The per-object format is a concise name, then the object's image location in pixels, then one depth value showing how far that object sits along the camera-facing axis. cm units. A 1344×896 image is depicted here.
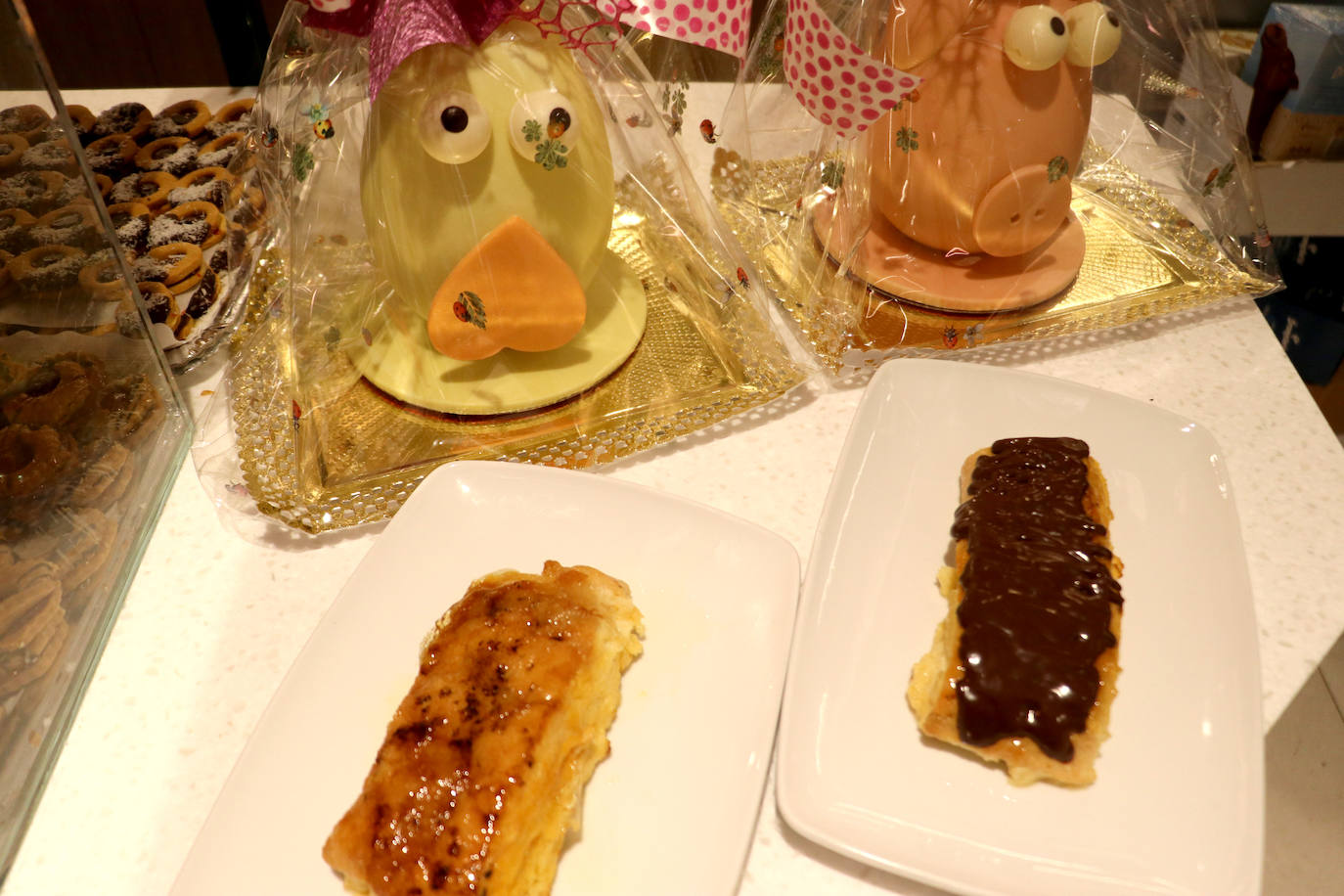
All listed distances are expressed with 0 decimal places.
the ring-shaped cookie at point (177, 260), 96
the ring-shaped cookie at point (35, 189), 67
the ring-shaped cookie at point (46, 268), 68
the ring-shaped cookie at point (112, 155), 113
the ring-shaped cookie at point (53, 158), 68
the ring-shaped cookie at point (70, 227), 70
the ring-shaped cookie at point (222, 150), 112
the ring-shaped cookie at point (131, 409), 79
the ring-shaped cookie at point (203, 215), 103
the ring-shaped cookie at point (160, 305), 92
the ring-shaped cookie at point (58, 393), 69
